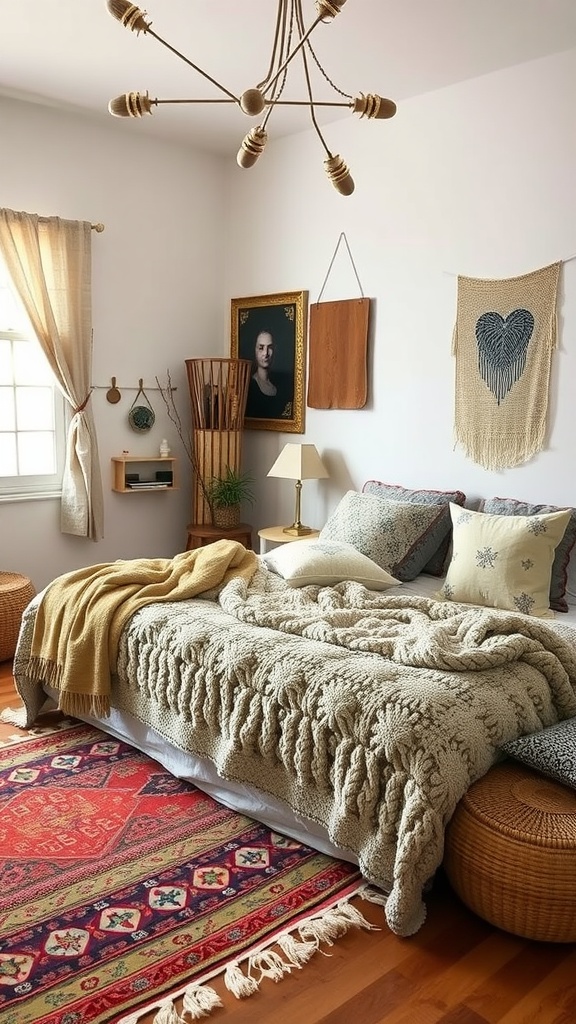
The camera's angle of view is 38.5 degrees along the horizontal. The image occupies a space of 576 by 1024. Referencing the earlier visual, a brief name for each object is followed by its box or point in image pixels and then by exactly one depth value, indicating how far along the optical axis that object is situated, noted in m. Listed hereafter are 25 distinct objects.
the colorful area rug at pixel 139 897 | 1.84
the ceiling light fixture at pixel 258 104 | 2.02
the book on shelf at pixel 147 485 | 4.78
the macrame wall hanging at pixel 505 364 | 3.52
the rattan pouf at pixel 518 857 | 1.89
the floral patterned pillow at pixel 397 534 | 3.58
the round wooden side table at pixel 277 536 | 4.32
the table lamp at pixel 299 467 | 4.35
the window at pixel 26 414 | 4.27
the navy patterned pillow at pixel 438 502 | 3.68
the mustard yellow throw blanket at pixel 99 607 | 2.89
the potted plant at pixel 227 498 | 4.78
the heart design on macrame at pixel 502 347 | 3.59
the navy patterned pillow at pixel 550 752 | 2.04
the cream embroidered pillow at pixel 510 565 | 3.16
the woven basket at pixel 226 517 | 4.82
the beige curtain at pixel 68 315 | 4.16
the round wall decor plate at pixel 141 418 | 4.79
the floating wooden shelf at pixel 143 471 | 4.73
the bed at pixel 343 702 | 2.02
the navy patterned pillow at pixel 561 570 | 3.25
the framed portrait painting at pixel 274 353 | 4.70
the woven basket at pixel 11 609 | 3.83
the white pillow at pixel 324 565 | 3.17
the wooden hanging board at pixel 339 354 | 4.31
